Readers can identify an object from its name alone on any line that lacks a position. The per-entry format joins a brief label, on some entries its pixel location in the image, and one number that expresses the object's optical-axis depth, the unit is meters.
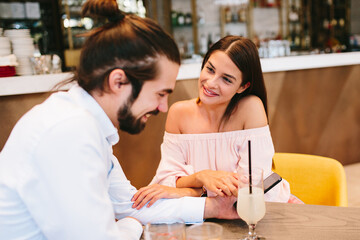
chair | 1.71
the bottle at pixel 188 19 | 5.93
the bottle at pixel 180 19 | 5.89
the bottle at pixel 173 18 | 5.89
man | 0.80
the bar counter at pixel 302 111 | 2.79
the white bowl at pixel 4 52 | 2.30
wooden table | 1.00
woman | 1.64
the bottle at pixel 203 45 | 5.94
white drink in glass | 1.03
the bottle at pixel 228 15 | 6.24
